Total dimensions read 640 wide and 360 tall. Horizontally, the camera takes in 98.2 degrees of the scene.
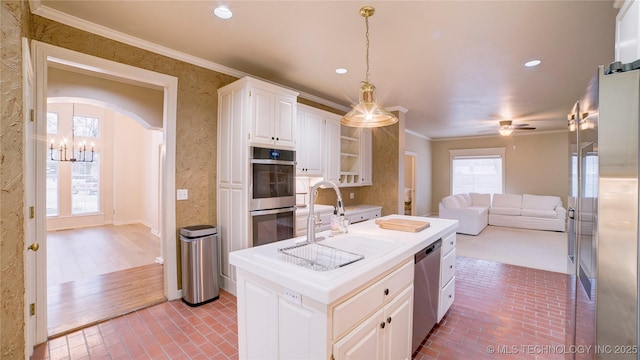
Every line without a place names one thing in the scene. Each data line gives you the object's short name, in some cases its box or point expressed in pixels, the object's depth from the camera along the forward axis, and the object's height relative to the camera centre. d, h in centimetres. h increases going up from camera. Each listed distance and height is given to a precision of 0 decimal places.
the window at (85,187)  694 -20
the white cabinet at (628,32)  138 +81
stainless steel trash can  287 -89
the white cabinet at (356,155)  495 +44
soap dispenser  216 -36
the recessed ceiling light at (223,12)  213 +132
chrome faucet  187 -30
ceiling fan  585 +111
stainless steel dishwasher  199 -86
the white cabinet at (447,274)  246 -88
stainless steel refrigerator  99 -13
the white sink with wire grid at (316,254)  163 -47
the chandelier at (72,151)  641 +69
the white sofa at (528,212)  691 -85
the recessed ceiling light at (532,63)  307 +132
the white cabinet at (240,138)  294 +46
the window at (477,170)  852 +29
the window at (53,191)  656 -28
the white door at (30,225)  182 -34
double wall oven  298 -17
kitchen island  121 -63
